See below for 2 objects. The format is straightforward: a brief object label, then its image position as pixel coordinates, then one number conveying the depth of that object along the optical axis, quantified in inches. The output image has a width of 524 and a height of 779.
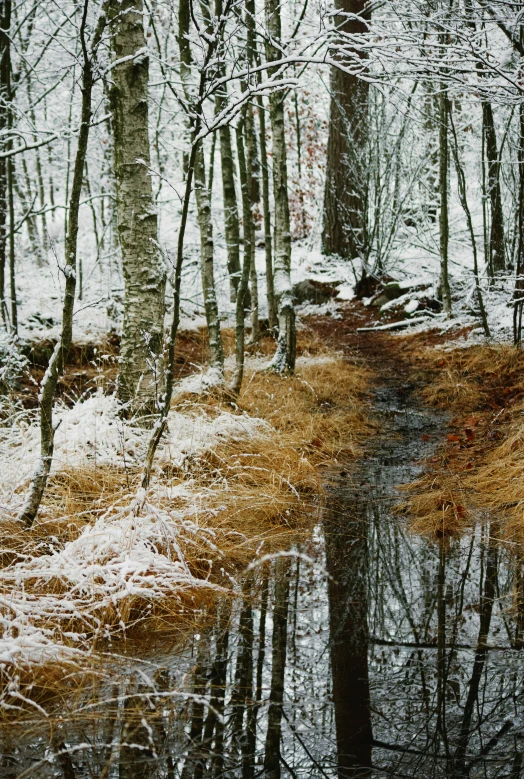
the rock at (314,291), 576.4
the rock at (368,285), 536.4
